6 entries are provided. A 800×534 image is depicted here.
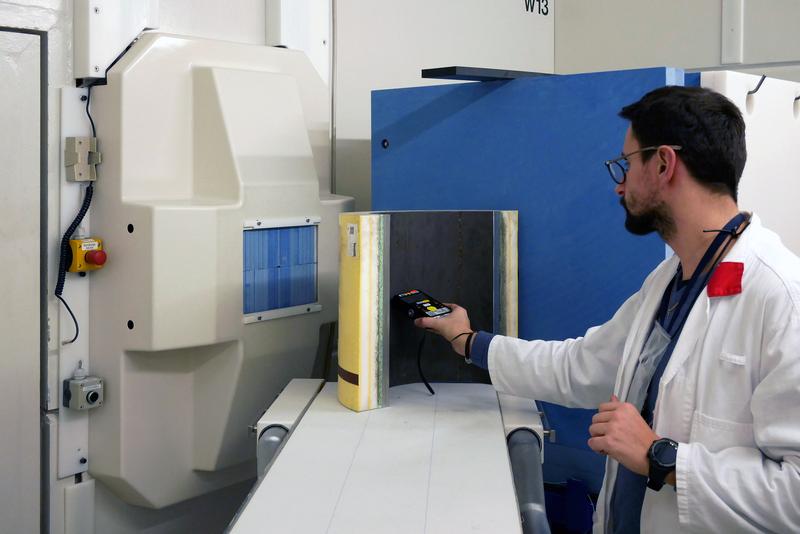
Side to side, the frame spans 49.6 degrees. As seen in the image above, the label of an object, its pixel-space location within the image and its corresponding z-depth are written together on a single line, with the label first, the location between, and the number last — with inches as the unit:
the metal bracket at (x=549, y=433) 63.0
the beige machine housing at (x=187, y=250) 68.6
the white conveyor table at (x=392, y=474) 48.1
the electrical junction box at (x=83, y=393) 68.7
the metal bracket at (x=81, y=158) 67.6
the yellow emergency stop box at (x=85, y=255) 68.0
